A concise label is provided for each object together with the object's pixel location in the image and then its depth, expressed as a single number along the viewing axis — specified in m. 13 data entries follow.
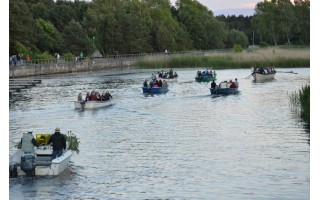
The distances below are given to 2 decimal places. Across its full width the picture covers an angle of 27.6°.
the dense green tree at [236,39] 194.12
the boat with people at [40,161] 23.19
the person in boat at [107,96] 51.60
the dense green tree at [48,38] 107.50
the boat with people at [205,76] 80.06
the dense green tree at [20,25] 90.50
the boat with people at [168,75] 80.69
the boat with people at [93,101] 49.56
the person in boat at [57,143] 23.95
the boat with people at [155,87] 62.50
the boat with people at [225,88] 60.67
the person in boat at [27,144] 23.23
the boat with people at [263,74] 80.84
